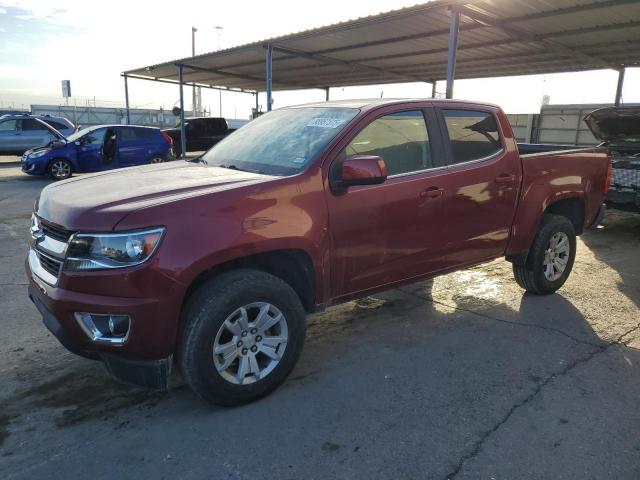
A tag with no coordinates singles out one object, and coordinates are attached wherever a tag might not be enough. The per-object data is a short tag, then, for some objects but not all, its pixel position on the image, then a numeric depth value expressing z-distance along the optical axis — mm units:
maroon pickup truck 2551
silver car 16516
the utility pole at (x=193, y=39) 37906
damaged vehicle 7340
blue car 13094
